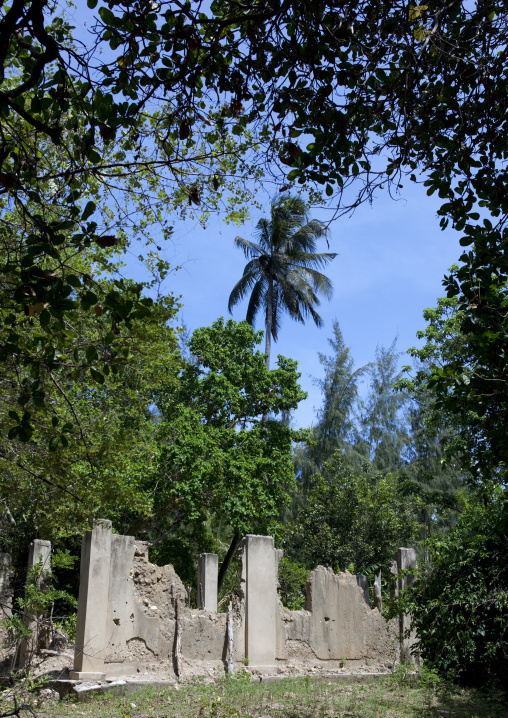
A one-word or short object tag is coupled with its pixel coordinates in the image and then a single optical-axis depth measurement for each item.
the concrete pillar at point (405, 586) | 13.16
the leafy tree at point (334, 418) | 29.53
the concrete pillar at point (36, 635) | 12.48
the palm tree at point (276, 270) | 26.67
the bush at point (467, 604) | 9.86
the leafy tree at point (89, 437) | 8.72
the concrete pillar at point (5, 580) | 14.87
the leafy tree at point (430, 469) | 27.19
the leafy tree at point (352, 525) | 21.20
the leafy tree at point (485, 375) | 5.91
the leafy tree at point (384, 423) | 31.42
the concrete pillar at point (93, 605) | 9.59
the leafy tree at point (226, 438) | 17.62
